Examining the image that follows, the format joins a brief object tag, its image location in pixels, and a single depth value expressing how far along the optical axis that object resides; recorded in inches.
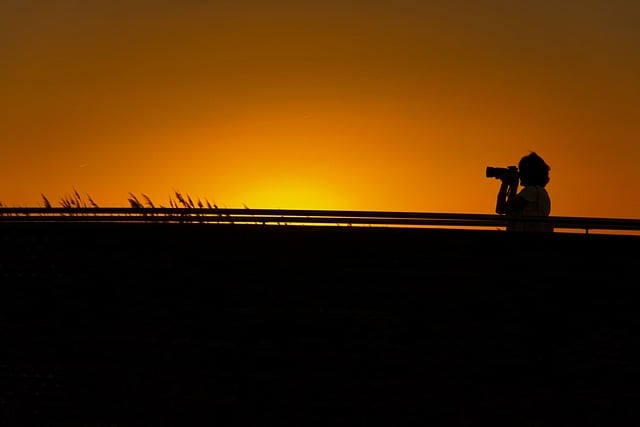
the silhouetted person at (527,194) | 567.8
